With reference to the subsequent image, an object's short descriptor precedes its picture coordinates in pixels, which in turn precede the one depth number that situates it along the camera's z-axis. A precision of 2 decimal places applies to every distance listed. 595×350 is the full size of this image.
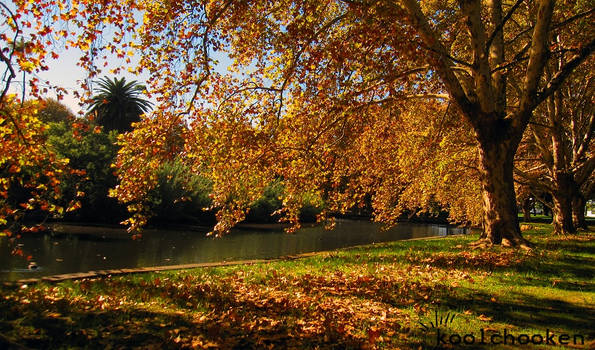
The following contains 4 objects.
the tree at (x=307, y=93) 8.34
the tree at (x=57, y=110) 52.26
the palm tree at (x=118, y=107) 48.53
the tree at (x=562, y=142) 17.09
